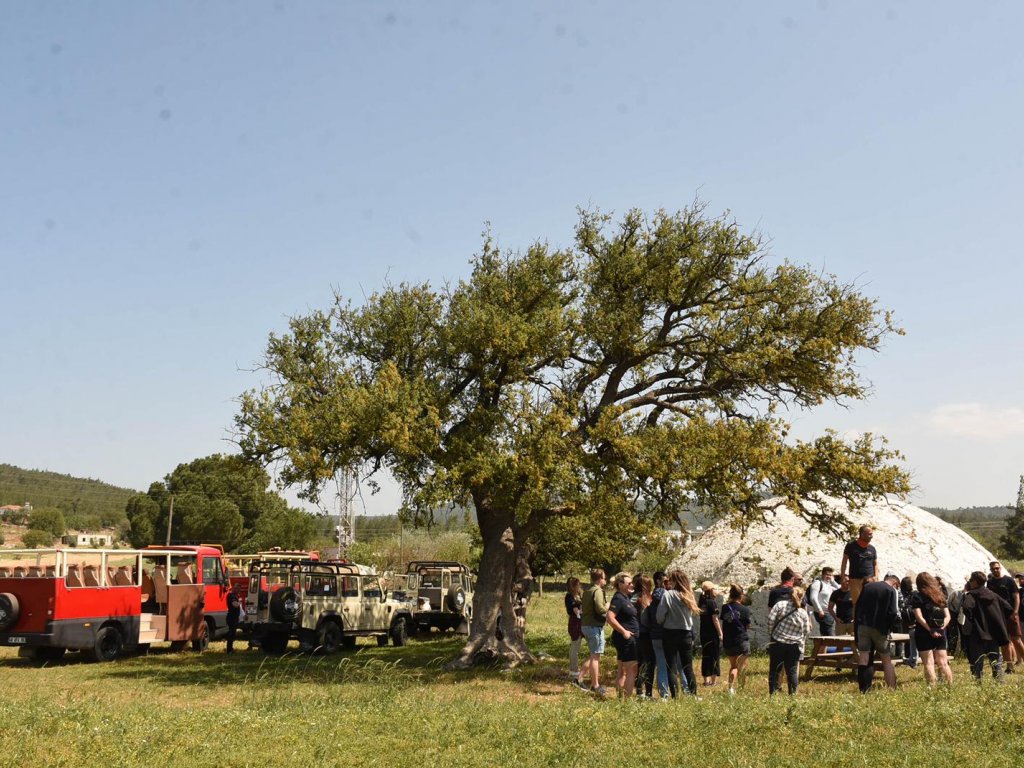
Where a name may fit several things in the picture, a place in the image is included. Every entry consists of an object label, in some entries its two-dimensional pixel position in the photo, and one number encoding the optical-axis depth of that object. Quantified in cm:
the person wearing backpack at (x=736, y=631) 1394
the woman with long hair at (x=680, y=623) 1284
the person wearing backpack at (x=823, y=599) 1722
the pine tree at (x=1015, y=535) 8494
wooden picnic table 1575
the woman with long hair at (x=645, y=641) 1342
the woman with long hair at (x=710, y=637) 1479
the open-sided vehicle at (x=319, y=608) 2195
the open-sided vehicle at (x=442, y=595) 2902
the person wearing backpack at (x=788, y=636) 1231
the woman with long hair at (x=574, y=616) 1642
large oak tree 1730
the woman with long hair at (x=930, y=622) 1281
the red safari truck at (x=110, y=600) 2012
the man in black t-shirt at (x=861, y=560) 1485
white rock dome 2228
